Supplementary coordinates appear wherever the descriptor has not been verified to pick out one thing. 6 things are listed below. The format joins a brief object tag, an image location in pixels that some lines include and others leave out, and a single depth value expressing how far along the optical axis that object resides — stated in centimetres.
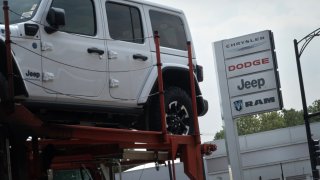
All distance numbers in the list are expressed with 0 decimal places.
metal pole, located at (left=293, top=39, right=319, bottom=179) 1714
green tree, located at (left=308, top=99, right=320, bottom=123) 7605
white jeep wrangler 593
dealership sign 2272
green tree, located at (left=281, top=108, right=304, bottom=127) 8182
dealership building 2903
